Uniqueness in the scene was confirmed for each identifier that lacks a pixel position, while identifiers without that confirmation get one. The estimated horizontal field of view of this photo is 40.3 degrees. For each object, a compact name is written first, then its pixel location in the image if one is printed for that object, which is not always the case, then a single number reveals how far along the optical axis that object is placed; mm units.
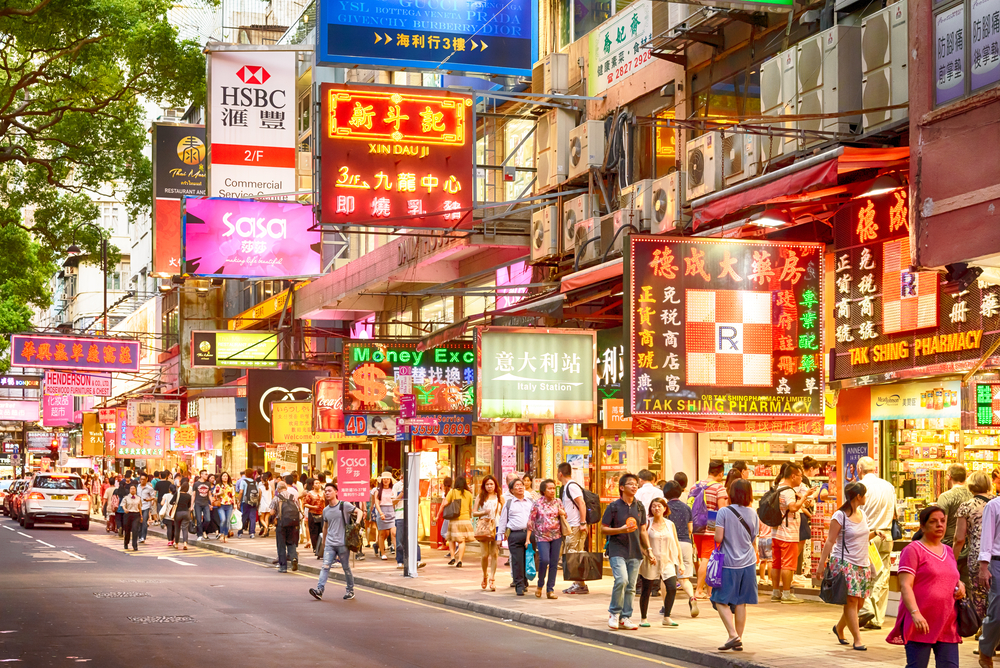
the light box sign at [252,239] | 25797
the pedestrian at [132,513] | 31891
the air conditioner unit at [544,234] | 22984
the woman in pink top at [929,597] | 9188
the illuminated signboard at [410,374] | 25438
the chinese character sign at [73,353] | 41344
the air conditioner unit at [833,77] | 15633
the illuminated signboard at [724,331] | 15992
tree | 20844
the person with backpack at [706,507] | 17438
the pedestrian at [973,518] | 13055
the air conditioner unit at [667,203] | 19656
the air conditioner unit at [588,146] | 22109
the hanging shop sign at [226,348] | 34938
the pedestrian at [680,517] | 16983
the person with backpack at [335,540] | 19234
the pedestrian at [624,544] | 15156
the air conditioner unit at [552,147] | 23172
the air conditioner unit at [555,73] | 24188
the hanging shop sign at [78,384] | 50594
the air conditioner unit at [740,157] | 17172
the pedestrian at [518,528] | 19281
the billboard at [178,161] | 27000
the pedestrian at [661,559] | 15344
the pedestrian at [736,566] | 13125
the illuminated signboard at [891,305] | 14742
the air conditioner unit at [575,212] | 22109
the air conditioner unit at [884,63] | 14914
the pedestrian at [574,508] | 18891
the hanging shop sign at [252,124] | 22516
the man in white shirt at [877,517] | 14922
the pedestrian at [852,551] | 13086
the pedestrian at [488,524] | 19969
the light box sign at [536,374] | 20594
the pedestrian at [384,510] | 27344
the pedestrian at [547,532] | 18844
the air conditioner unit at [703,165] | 18062
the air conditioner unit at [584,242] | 21547
